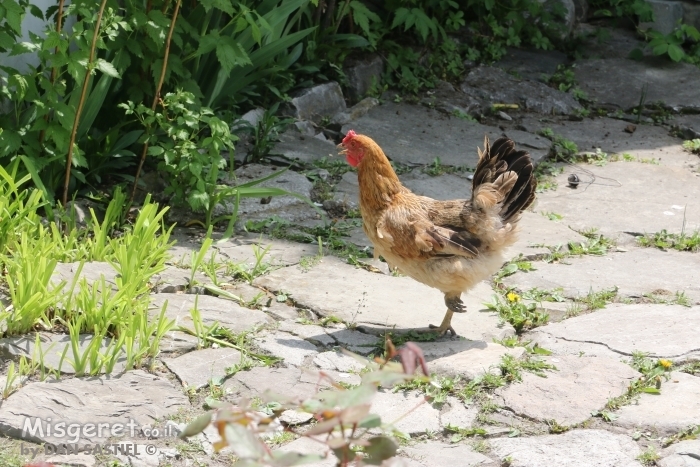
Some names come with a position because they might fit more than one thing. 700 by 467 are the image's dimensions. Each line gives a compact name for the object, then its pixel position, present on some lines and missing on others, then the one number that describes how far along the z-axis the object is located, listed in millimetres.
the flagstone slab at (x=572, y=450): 6887
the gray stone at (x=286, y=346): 8437
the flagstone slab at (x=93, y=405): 6812
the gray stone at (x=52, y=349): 7695
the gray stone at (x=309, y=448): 6687
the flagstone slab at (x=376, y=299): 9445
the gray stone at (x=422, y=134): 14430
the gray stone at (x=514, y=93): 16937
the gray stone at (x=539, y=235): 11437
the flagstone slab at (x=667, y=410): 7410
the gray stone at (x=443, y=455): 6852
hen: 9125
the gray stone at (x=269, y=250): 10727
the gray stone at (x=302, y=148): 13798
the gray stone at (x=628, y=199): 12516
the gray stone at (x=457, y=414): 7465
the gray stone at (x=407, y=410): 7379
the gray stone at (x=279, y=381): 7750
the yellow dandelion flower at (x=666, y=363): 8320
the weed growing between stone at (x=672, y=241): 11742
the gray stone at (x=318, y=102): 15219
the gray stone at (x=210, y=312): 8914
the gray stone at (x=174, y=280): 9586
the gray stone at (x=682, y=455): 6828
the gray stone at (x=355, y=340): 8805
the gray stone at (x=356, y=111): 15469
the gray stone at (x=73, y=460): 6437
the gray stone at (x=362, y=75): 16406
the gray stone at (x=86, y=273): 8953
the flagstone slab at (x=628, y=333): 8758
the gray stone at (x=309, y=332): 8867
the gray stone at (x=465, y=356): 8320
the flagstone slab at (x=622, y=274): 10445
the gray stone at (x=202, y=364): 7859
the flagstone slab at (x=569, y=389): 7672
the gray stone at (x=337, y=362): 8336
